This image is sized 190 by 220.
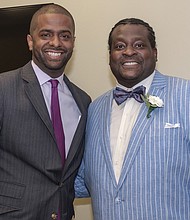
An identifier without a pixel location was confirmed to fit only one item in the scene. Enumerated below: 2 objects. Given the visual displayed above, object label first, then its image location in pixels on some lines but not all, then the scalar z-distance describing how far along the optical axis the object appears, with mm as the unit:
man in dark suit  1931
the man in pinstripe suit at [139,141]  1829
